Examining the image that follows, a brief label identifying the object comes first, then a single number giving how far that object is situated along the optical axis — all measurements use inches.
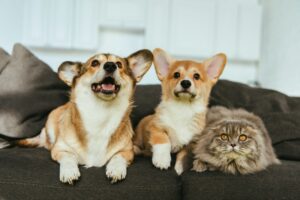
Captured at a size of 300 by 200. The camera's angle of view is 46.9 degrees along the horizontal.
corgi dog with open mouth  63.5
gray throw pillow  80.6
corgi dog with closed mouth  67.1
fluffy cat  61.2
